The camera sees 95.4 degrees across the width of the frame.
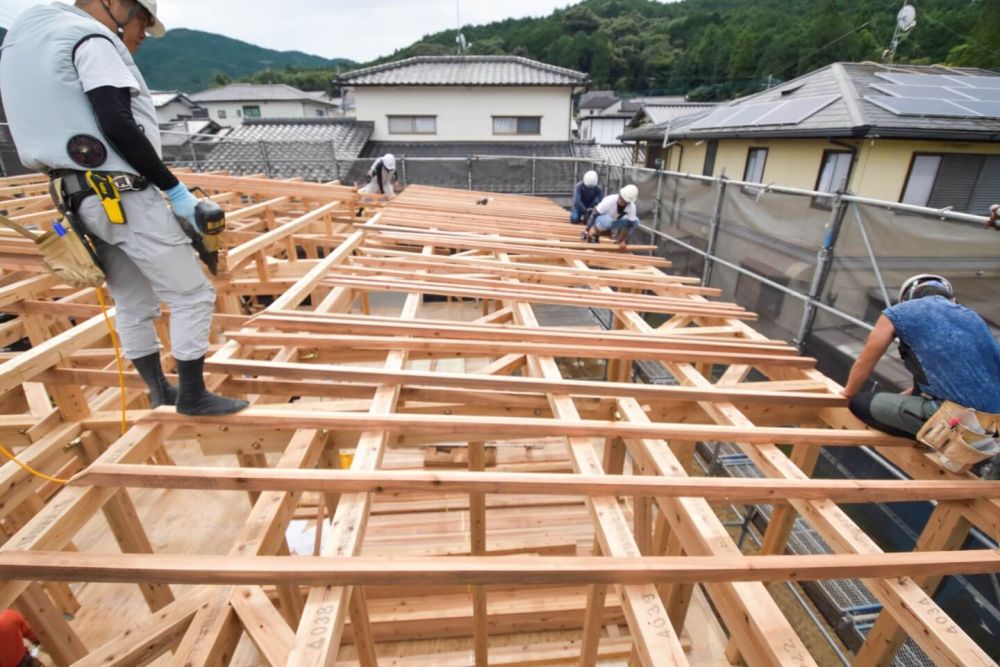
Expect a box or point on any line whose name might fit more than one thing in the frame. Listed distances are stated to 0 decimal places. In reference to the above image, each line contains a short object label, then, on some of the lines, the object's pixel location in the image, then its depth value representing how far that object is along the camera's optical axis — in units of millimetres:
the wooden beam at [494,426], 2232
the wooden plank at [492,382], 2600
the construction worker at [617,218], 7156
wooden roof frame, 1562
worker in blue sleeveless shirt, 2361
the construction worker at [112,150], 1788
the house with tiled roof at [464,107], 17688
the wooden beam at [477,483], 1872
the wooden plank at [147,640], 1863
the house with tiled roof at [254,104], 41844
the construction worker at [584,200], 8625
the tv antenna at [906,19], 11773
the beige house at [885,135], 9070
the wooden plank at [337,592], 1392
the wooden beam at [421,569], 1499
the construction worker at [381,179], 9155
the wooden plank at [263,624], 1703
